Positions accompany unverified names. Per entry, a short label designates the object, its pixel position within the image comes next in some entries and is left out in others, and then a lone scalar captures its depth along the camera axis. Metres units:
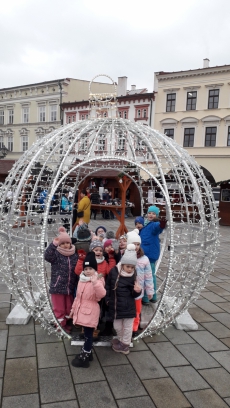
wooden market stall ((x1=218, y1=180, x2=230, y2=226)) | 15.30
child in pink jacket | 3.55
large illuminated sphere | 3.89
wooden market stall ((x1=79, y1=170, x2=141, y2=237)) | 15.34
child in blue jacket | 5.04
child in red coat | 3.91
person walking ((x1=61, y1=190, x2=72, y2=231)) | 10.37
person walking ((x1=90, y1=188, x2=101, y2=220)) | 12.86
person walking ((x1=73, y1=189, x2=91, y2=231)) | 8.01
